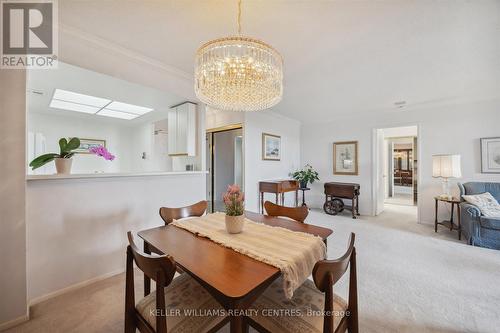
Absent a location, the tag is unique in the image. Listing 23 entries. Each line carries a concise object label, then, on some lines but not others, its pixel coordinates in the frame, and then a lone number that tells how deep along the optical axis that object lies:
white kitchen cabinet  2.98
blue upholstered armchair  2.68
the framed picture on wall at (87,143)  4.45
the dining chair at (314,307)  0.84
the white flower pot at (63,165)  1.81
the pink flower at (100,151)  1.83
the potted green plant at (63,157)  1.75
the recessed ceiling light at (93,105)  3.01
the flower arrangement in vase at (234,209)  1.41
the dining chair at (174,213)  1.36
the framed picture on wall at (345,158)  4.76
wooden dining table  0.80
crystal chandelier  1.48
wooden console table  4.12
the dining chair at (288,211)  1.76
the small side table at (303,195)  4.81
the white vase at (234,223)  1.41
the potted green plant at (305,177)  4.84
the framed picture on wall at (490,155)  3.28
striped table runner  0.99
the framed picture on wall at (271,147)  4.47
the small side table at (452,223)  3.09
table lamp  3.26
